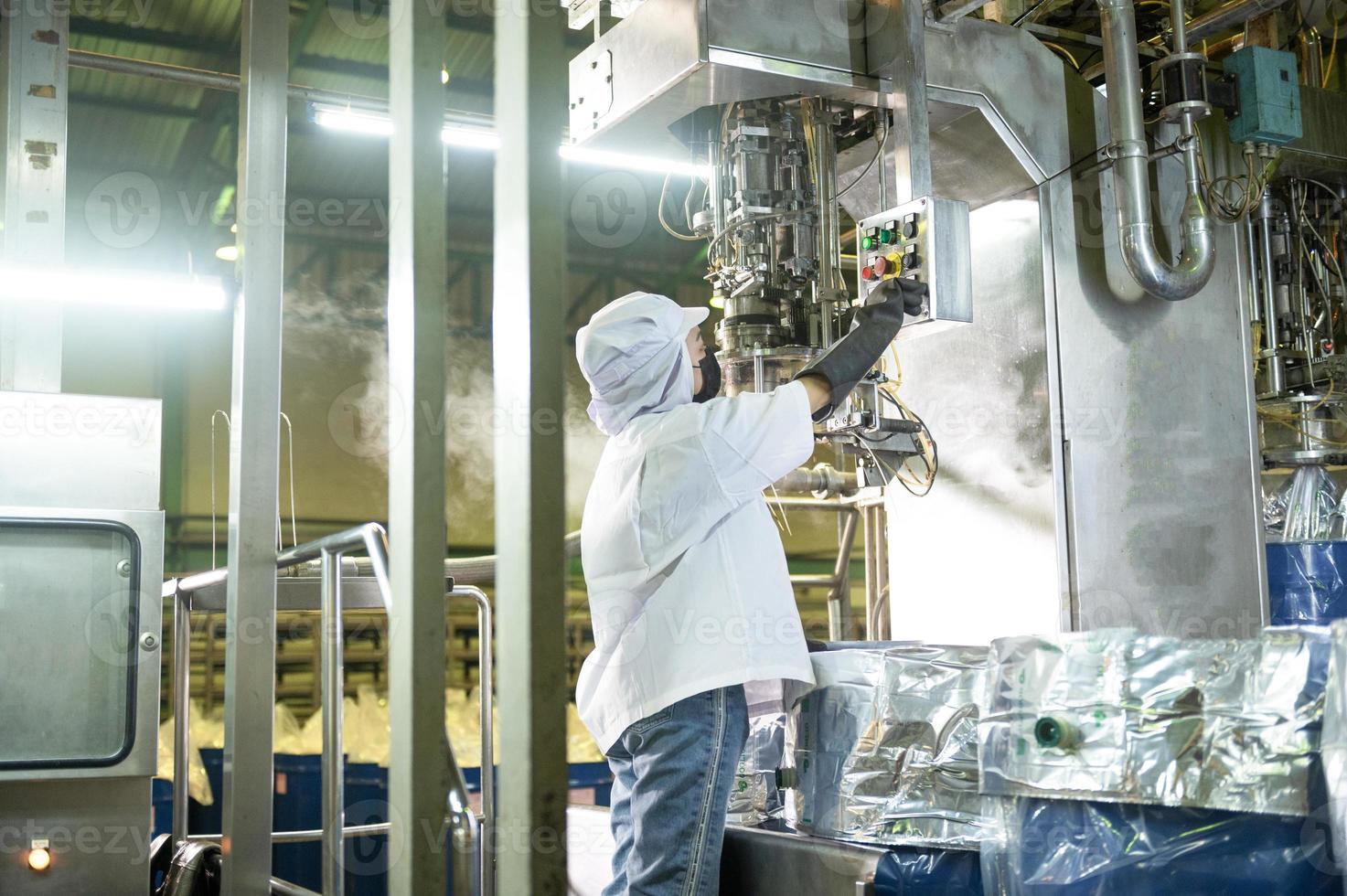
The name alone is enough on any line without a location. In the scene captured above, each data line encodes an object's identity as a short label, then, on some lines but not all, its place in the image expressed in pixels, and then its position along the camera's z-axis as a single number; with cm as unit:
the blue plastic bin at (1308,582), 364
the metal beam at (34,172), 337
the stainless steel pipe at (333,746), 224
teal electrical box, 332
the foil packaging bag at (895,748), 210
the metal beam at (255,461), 240
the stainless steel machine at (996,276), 285
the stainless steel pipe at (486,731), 285
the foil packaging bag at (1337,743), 146
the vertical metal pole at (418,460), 144
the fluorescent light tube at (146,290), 721
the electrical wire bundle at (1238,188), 322
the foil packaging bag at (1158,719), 157
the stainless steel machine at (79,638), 268
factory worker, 224
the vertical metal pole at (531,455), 126
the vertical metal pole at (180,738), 316
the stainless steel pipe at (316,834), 349
